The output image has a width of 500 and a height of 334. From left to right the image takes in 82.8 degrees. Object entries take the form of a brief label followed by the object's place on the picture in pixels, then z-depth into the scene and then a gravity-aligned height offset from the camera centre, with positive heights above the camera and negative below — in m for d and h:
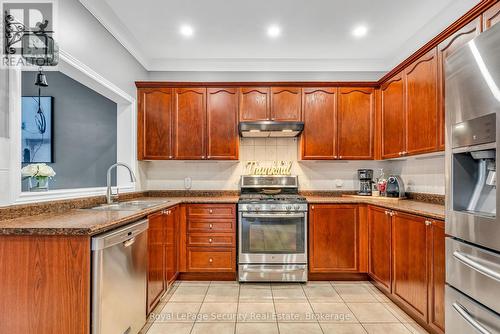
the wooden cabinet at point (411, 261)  1.95 -0.74
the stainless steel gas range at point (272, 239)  3.11 -0.75
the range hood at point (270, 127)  3.35 +0.52
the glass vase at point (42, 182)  2.25 -0.09
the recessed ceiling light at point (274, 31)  2.90 +1.47
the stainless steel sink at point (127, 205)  2.40 -0.31
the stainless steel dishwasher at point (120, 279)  1.46 -0.64
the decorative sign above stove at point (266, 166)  3.82 +0.07
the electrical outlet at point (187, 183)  3.79 -0.16
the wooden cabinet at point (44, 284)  1.38 -0.55
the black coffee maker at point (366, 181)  3.61 -0.13
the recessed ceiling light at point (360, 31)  2.93 +1.48
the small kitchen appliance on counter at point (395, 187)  3.27 -0.19
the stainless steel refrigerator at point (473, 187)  1.35 -0.09
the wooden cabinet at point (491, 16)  1.75 +0.99
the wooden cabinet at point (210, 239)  3.17 -0.76
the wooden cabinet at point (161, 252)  2.28 -0.74
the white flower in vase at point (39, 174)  2.21 -0.02
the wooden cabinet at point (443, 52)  2.06 +0.95
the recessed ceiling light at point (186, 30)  2.91 +1.48
